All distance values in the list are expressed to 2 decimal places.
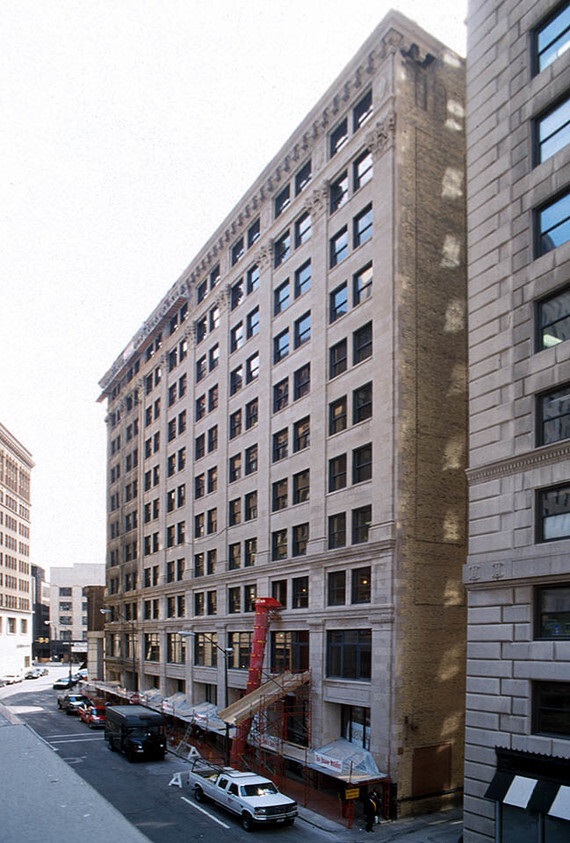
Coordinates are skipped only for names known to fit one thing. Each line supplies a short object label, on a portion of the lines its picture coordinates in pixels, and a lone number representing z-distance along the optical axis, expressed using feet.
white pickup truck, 92.89
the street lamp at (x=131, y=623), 229.58
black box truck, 136.26
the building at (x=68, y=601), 568.73
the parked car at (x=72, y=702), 213.66
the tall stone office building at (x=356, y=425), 108.78
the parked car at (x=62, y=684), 305.57
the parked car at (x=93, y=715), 184.75
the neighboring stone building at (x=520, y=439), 72.23
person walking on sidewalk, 94.43
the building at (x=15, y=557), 393.50
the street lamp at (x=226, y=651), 145.75
